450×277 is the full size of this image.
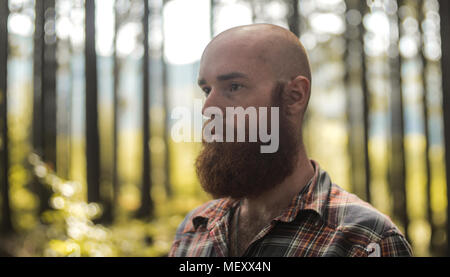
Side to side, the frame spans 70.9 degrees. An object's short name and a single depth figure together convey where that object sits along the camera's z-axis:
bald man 0.83
